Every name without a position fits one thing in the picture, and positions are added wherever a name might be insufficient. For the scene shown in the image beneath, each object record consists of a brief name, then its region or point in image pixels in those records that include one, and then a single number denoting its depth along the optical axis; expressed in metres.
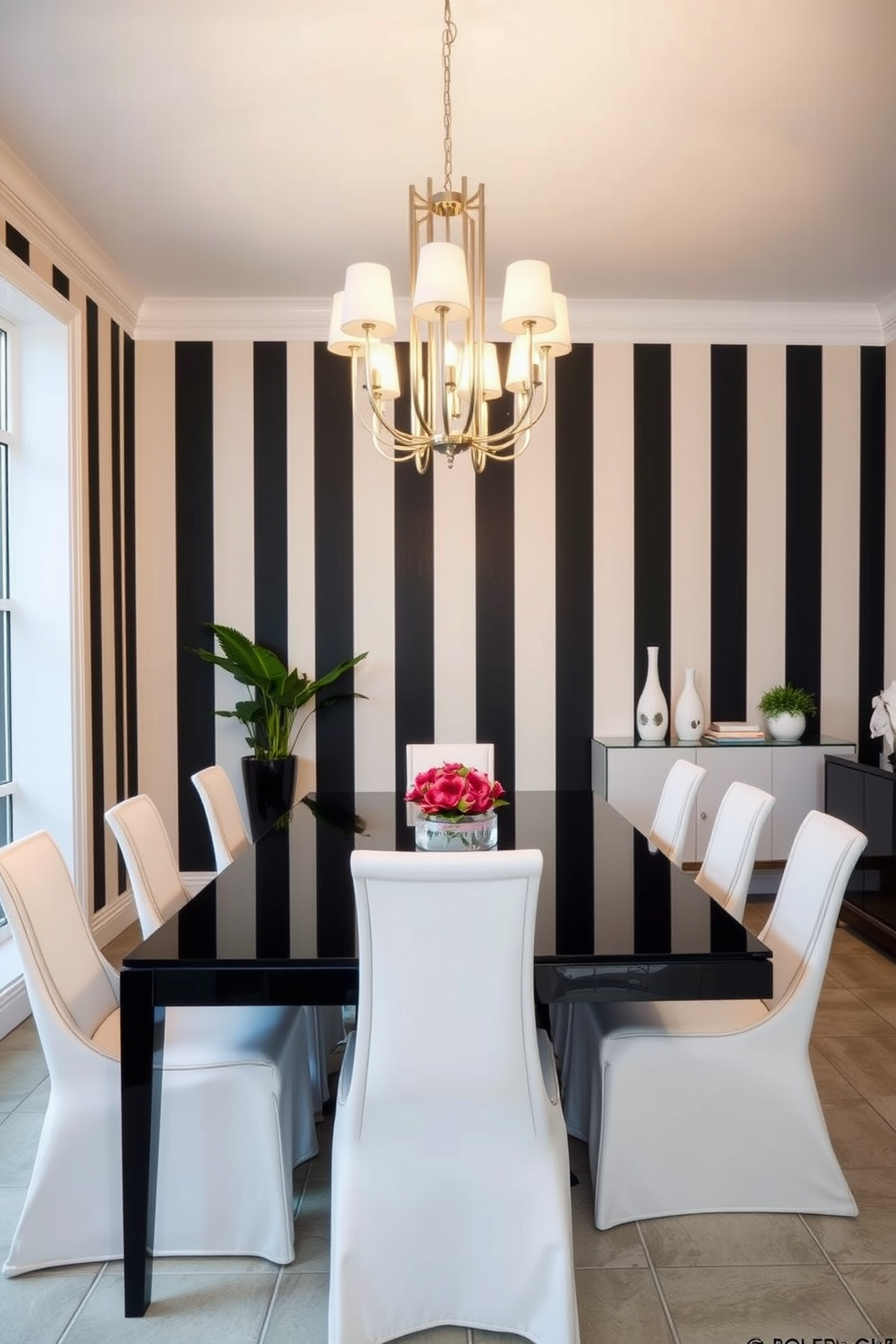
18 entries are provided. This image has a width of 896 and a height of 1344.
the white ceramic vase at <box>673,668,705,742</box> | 4.66
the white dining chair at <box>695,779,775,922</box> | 2.40
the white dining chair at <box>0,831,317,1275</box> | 1.89
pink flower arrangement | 2.30
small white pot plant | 4.63
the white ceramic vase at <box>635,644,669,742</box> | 4.68
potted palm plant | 4.50
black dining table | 1.71
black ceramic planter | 4.49
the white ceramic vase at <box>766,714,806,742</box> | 4.62
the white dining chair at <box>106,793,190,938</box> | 2.34
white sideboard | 4.48
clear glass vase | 2.34
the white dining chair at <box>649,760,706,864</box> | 2.89
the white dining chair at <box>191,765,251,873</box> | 2.92
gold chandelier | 2.39
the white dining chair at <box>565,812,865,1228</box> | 2.03
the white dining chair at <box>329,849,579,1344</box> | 1.55
